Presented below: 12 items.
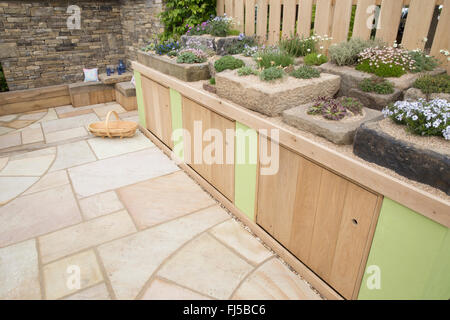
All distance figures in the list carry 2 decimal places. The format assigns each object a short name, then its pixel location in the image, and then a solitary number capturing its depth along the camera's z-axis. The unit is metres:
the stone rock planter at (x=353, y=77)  3.14
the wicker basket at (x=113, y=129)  5.91
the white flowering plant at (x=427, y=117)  2.22
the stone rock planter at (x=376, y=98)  3.03
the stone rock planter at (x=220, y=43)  5.10
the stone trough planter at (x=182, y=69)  4.50
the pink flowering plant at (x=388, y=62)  3.24
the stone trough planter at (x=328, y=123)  2.65
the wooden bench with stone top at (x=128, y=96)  7.68
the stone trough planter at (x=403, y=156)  2.02
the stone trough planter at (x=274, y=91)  3.19
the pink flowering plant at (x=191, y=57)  4.66
